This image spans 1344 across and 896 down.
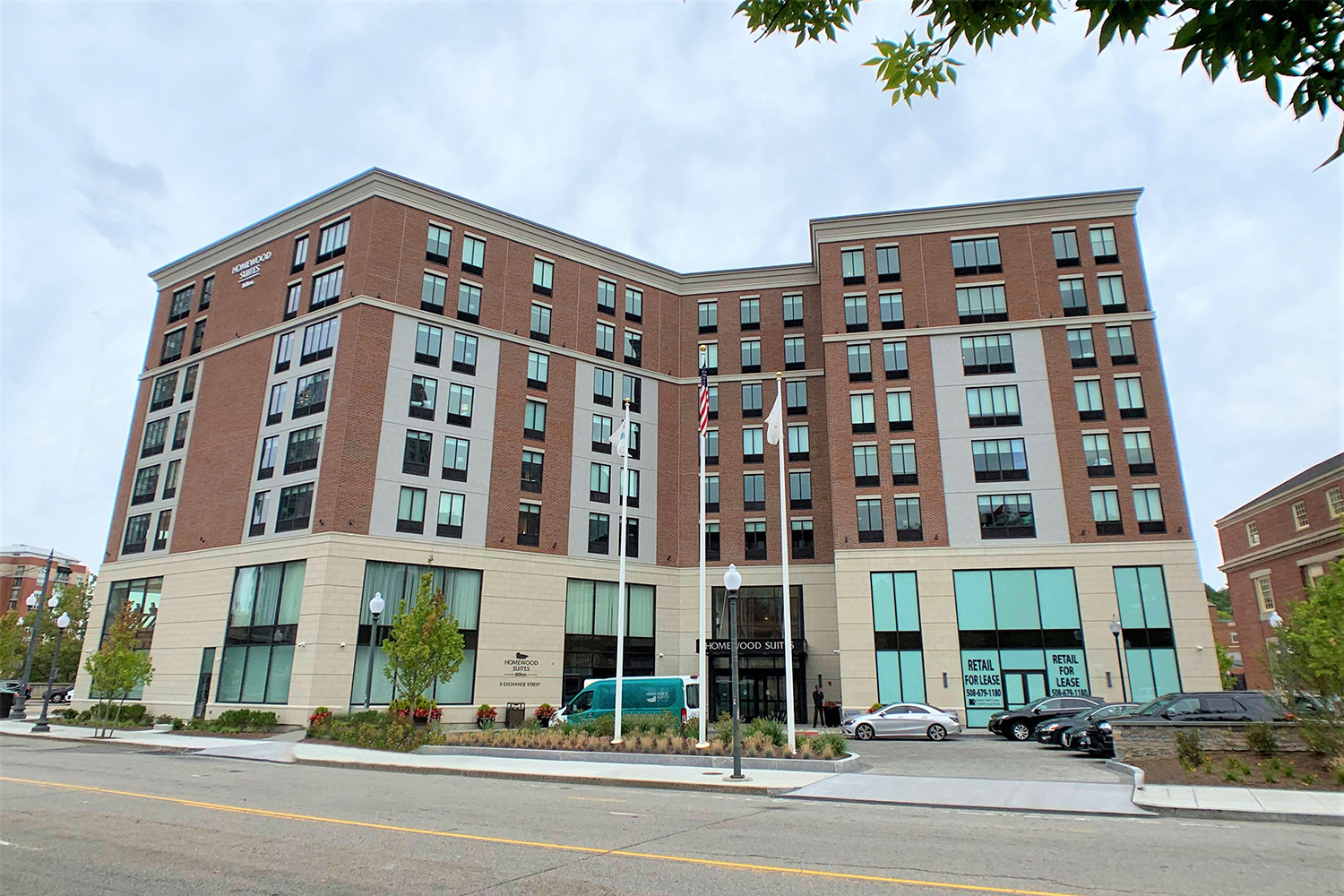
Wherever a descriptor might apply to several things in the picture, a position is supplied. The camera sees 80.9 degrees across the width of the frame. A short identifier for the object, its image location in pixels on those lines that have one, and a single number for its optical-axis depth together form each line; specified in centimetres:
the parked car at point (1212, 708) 1947
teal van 2900
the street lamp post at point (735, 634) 1731
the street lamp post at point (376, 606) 2703
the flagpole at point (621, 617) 2378
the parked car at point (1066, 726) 2561
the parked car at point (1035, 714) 3019
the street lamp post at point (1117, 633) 3381
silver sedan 3234
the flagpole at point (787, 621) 2169
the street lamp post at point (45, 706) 3319
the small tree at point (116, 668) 3284
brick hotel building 3862
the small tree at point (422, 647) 2689
